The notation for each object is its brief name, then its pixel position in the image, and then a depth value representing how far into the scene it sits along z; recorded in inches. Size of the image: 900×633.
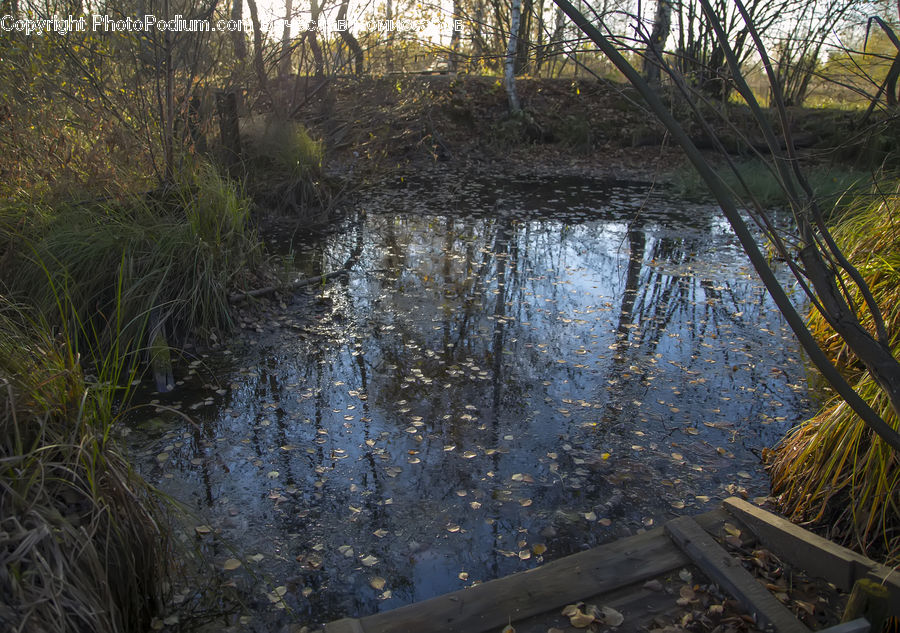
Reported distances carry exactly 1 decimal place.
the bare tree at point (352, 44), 382.3
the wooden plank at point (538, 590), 105.3
